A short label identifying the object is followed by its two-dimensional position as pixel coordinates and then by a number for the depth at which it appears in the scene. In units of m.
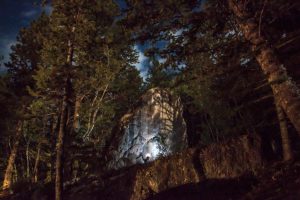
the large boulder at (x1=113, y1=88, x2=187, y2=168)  23.06
